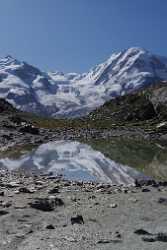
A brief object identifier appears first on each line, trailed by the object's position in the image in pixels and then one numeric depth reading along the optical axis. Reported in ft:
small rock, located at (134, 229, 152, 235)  26.61
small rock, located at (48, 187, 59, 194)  40.46
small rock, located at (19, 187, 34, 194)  39.41
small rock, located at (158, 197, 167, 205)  36.05
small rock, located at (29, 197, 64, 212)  32.72
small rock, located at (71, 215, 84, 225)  28.98
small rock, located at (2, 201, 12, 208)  32.84
